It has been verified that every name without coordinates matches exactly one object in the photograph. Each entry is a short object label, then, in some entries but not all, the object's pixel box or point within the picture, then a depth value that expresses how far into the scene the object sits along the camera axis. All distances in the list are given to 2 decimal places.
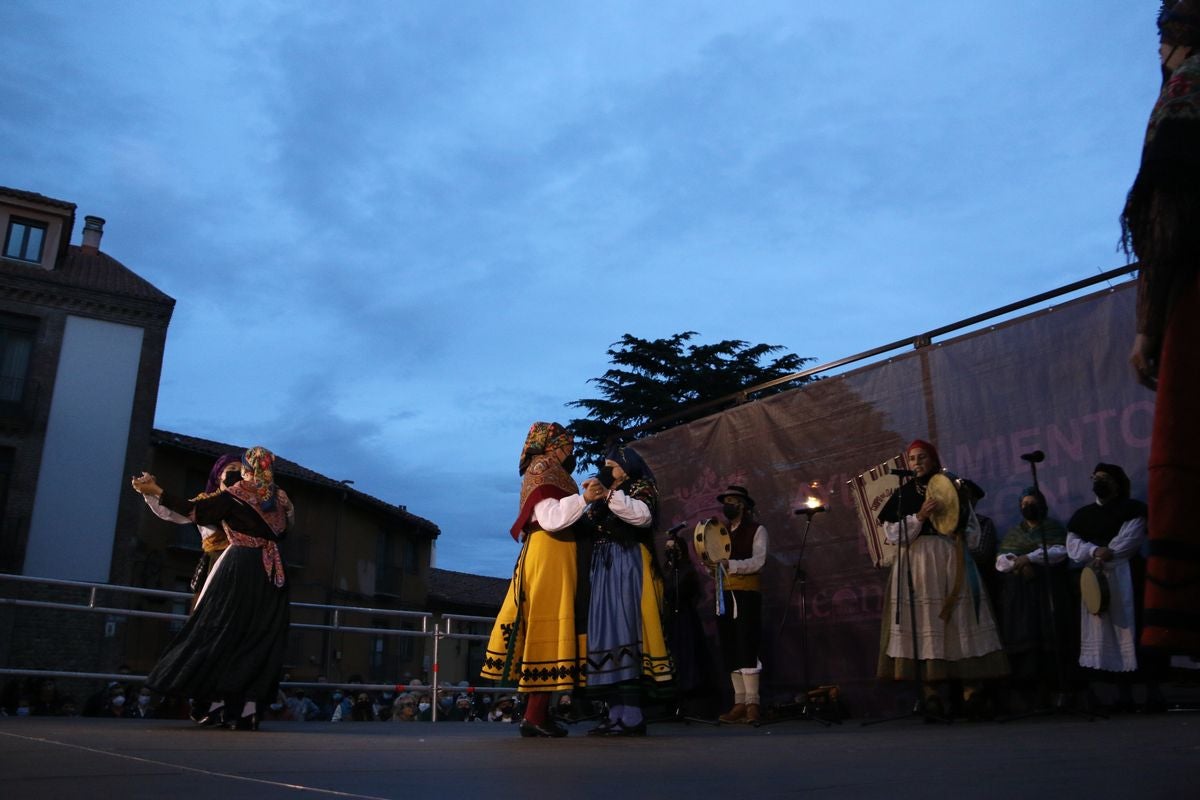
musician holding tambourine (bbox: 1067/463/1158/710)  6.36
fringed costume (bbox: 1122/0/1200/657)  2.32
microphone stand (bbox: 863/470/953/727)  6.50
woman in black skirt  5.97
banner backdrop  6.99
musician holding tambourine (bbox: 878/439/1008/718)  6.68
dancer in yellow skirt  5.69
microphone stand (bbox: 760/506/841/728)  7.74
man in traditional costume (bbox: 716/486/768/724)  8.11
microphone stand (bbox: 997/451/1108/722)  6.31
